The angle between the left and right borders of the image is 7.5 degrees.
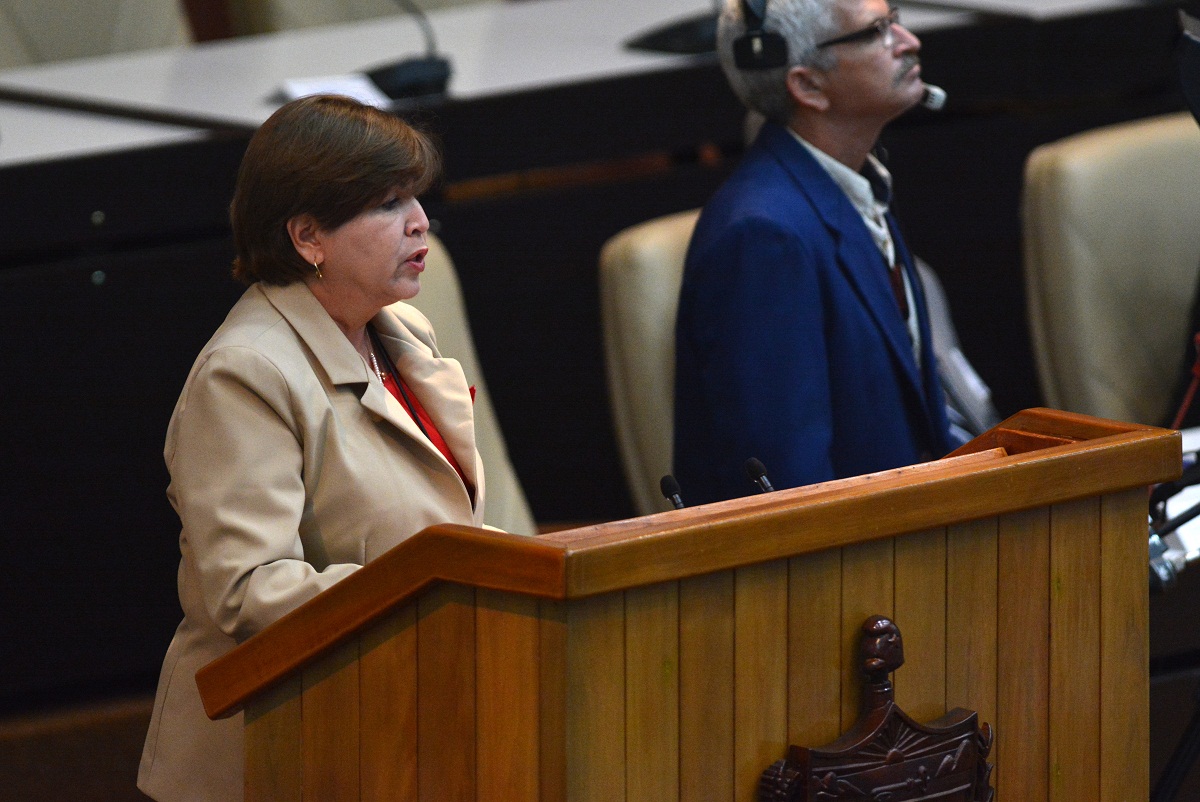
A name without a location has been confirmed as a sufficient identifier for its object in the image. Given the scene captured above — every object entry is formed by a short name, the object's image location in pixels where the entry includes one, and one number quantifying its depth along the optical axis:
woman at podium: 11.60
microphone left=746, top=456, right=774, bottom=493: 11.63
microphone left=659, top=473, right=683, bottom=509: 11.63
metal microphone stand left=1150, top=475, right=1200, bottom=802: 11.99
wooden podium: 11.25
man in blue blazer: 12.37
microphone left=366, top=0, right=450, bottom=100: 13.39
